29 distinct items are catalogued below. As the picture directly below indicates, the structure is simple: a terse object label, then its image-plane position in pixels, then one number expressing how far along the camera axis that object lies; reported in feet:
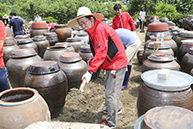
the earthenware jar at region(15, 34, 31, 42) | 24.26
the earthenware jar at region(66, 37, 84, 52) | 22.70
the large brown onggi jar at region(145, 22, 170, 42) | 23.41
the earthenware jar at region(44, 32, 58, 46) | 28.02
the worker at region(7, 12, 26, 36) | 25.98
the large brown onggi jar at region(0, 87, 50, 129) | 6.43
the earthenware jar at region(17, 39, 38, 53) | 21.24
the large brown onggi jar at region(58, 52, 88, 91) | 13.79
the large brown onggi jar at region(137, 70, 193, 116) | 7.20
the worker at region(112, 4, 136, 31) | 16.80
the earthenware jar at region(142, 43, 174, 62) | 15.37
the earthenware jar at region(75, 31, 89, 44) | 27.53
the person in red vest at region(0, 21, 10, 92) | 9.58
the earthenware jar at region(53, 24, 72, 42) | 31.58
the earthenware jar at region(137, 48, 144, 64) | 22.89
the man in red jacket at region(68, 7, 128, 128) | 7.95
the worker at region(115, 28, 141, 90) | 12.36
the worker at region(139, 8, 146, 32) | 49.76
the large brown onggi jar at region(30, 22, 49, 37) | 30.66
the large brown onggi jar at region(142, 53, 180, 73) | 12.15
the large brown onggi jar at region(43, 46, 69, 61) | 16.22
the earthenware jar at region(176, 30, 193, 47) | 20.20
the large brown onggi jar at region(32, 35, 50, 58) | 24.23
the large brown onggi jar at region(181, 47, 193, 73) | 14.12
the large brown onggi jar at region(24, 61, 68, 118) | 10.43
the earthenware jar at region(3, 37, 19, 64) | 19.07
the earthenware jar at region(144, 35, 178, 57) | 20.18
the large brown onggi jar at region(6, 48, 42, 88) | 13.88
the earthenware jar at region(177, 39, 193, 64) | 17.08
